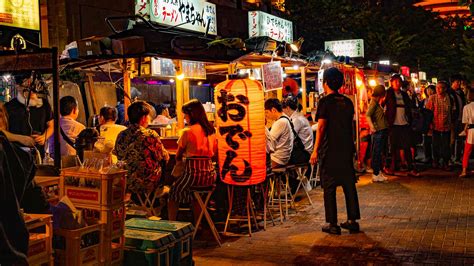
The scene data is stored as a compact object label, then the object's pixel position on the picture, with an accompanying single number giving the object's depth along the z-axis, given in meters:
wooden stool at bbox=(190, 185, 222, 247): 7.32
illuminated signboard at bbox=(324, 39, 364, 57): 23.14
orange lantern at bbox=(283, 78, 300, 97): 15.38
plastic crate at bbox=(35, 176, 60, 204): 4.89
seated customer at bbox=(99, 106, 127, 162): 8.51
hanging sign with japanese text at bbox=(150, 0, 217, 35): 11.61
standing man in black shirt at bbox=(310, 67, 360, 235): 7.65
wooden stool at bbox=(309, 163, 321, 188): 11.81
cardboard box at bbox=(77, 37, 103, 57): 8.34
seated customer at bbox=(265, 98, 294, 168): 9.05
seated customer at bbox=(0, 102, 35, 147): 4.07
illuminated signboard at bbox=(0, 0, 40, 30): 11.34
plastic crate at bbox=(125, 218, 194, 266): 5.30
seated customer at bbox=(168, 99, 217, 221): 7.43
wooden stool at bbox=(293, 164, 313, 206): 9.36
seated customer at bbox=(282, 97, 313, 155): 9.88
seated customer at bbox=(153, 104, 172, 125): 12.44
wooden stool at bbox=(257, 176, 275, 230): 8.14
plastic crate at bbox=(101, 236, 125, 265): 4.64
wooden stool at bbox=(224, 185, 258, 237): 7.87
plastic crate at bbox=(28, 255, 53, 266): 3.93
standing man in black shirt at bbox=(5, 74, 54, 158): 7.20
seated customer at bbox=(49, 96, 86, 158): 8.62
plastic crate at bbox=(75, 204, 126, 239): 4.68
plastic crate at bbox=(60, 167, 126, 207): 4.72
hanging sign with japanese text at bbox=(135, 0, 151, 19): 11.30
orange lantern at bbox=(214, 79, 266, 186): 7.53
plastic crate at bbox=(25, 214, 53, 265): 3.91
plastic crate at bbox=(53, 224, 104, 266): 4.33
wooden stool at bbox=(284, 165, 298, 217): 8.92
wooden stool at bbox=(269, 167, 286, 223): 8.70
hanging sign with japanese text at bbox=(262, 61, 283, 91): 10.88
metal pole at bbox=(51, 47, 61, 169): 5.42
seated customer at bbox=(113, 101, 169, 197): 7.33
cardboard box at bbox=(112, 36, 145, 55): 7.98
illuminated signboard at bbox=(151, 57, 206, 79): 9.96
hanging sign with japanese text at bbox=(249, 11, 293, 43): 17.61
